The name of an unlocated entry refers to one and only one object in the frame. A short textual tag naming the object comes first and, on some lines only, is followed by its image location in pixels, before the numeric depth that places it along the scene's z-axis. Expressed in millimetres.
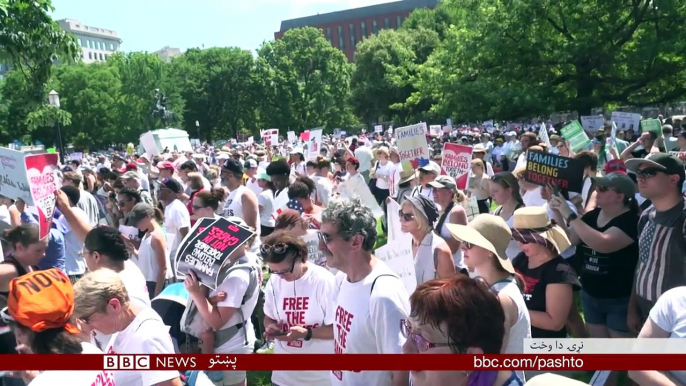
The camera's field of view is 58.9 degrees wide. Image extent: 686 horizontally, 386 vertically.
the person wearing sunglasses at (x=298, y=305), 3746
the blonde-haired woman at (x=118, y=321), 2889
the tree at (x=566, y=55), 19609
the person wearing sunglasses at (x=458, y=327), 2166
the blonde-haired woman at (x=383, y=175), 12505
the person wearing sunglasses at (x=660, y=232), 4004
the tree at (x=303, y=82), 74938
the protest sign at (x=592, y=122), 21047
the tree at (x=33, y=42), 8414
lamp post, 21775
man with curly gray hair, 2908
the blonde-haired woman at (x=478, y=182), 9859
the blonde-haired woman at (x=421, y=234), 4660
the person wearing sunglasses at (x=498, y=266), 2949
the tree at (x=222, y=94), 75500
